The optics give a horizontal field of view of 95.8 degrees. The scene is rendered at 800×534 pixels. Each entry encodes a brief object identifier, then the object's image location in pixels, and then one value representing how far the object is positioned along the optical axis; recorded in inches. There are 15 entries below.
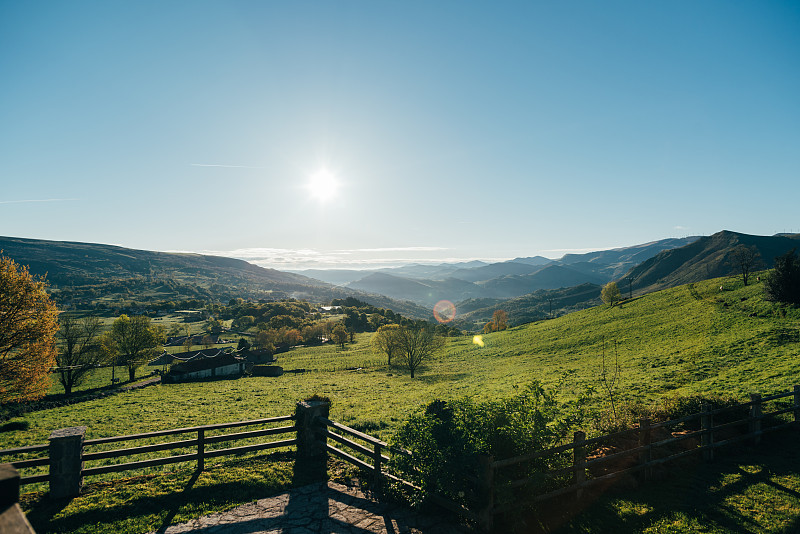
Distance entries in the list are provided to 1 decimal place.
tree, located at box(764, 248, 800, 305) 1497.8
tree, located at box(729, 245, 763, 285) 2244.1
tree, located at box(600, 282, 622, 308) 3294.8
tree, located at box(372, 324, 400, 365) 2377.7
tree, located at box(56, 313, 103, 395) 1811.0
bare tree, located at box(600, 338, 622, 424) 977.8
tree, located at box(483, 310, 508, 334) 4772.4
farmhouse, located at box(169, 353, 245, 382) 2652.6
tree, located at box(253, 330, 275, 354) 4030.5
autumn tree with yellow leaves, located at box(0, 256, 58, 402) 903.7
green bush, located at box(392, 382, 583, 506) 291.6
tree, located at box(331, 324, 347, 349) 3818.9
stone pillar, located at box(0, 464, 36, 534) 68.4
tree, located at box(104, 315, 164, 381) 2342.5
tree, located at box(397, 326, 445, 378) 2245.1
